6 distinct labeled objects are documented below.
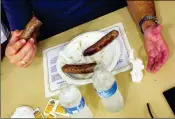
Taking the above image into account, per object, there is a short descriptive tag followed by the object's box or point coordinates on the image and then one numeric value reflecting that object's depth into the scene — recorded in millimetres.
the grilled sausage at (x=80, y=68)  1093
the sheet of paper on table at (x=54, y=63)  1130
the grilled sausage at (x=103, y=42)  1179
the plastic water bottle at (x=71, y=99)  888
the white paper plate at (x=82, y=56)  1132
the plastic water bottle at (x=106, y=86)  899
